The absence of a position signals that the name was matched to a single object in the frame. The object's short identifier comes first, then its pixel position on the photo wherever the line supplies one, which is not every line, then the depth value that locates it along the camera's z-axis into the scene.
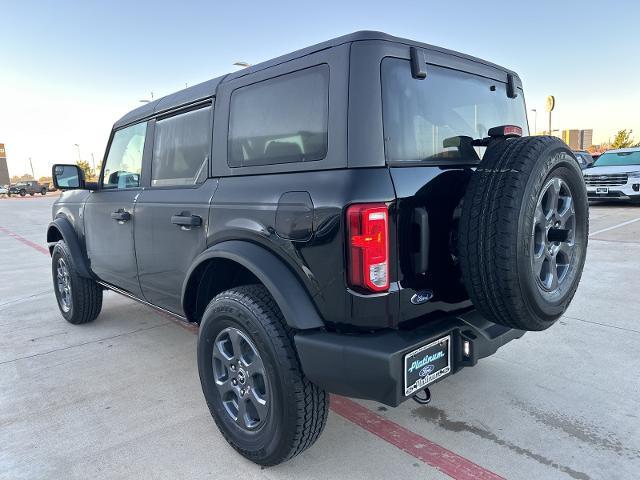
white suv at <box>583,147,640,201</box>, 11.97
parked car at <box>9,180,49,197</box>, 49.25
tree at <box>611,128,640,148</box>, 39.47
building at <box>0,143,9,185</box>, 84.00
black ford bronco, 1.94
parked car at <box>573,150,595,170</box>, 14.28
